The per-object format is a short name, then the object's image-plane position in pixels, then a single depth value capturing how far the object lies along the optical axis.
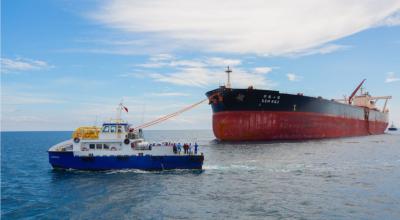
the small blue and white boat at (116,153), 33.25
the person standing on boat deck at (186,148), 34.03
